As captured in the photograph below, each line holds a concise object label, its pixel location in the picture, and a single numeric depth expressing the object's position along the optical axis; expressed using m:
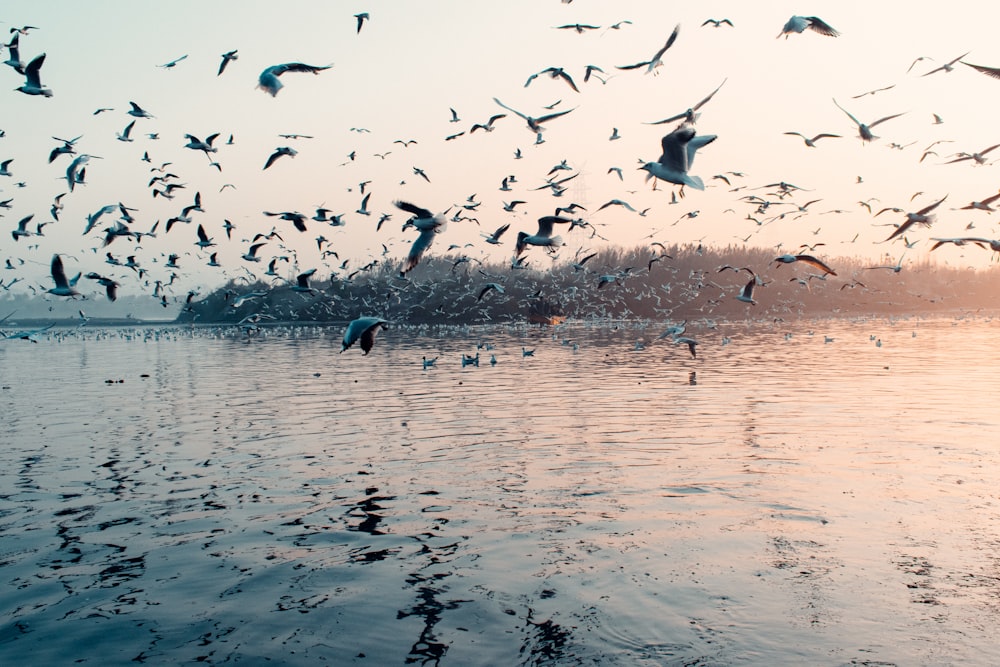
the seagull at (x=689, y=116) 11.72
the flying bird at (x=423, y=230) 12.13
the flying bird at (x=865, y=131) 16.02
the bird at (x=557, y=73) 17.03
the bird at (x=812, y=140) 17.42
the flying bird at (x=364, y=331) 10.73
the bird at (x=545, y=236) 14.77
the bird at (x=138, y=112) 18.55
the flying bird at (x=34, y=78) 15.20
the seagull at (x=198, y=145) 19.11
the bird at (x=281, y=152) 18.80
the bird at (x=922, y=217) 13.34
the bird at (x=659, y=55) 12.74
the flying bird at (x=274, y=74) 13.62
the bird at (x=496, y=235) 18.33
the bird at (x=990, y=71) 10.69
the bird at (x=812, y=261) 12.02
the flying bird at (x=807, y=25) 12.51
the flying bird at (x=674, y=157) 10.73
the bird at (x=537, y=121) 16.23
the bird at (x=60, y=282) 17.41
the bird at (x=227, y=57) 16.48
